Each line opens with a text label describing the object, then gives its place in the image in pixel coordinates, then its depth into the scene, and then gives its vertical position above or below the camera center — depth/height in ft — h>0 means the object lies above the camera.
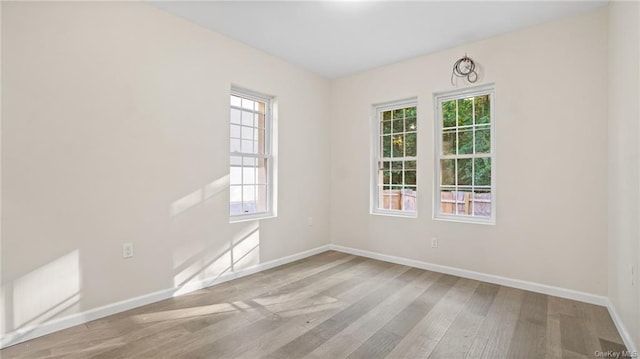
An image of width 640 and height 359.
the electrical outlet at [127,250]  8.80 -2.03
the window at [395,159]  13.91 +1.03
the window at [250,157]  12.15 +1.00
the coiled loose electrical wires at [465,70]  11.73 +4.39
